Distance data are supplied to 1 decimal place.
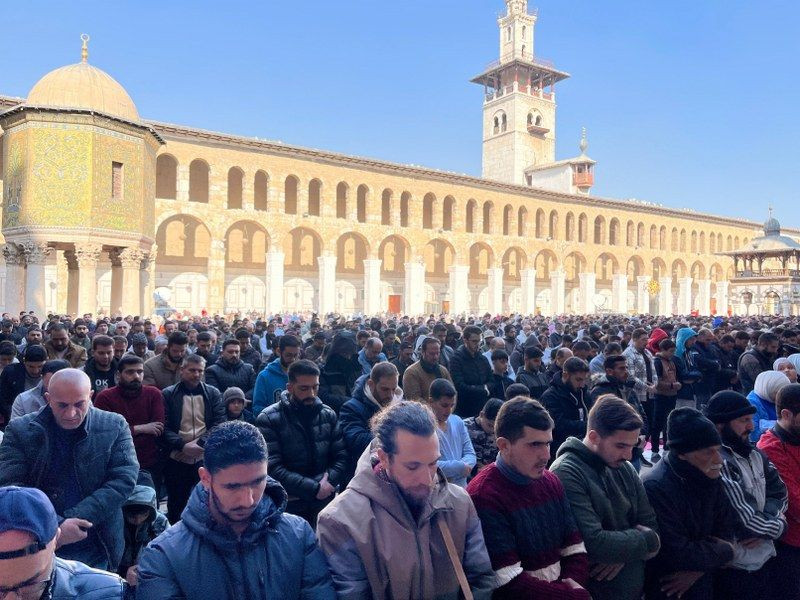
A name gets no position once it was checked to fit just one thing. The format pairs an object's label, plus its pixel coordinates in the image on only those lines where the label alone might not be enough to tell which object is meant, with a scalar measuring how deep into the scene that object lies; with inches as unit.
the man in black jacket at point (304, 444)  135.1
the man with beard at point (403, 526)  83.5
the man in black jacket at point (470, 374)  240.1
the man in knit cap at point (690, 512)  105.7
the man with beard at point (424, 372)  212.1
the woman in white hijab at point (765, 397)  173.9
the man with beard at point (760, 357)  274.0
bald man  108.2
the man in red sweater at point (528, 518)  92.7
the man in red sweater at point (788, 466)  120.7
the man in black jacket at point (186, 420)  167.0
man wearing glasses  63.0
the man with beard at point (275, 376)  204.7
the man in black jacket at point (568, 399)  182.6
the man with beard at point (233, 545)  77.3
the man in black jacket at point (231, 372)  223.8
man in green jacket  100.0
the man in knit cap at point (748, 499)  112.5
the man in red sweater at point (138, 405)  160.2
